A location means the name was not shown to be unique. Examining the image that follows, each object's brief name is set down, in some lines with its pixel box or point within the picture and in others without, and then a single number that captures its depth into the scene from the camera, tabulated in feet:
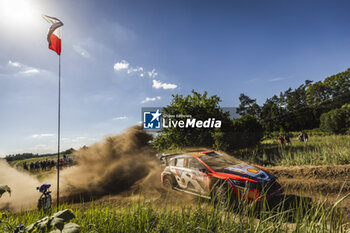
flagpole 18.25
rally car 15.70
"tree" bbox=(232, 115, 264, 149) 45.85
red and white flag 21.03
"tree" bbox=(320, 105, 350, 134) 83.85
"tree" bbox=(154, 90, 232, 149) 44.73
